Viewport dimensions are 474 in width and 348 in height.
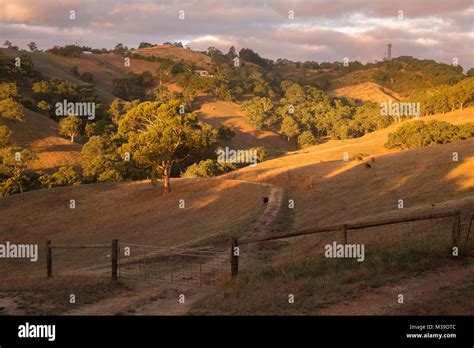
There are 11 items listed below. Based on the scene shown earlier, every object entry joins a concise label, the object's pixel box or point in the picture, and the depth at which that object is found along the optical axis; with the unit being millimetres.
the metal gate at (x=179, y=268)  19500
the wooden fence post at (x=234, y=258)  16688
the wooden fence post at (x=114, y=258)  18889
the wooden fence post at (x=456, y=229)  15406
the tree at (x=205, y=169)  65938
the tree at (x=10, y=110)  88562
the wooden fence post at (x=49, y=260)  21375
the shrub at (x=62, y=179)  63906
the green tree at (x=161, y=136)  48594
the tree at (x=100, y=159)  66562
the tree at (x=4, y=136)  74875
